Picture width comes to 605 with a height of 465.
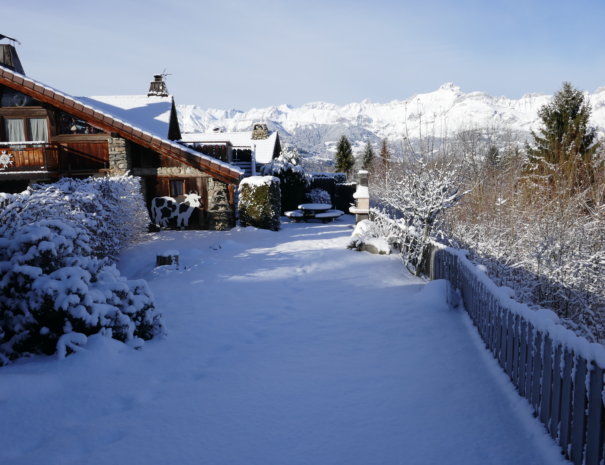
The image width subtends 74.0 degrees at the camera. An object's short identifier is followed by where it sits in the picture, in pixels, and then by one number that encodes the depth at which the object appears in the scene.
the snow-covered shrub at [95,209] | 7.42
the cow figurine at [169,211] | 15.64
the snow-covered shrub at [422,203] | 8.97
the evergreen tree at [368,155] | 57.59
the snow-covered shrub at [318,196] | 24.92
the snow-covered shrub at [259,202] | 15.56
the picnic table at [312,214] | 19.52
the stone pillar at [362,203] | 13.60
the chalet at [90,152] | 14.79
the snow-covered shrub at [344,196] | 26.27
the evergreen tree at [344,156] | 53.68
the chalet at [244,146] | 17.20
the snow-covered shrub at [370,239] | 10.78
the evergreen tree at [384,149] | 52.66
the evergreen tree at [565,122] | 19.02
